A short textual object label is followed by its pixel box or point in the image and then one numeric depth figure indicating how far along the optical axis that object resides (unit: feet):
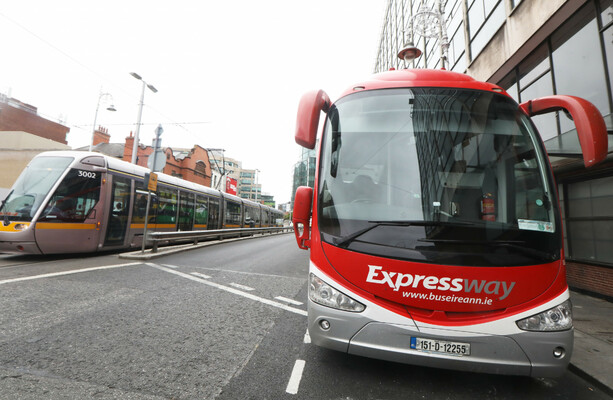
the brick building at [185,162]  121.80
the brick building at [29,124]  119.14
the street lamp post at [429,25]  24.81
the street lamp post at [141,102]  53.31
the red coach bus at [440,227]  6.91
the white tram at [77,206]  23.03
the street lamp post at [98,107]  66.39
